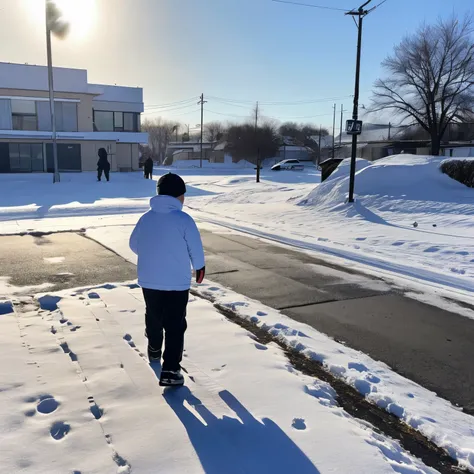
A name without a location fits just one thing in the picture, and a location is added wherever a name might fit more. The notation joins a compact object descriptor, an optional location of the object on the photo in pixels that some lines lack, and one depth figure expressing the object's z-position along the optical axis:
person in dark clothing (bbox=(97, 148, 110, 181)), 27.27
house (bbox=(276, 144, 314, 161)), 80.28
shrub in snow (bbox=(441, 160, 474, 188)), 14.97
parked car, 53.07
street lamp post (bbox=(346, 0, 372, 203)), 14.11
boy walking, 3.68
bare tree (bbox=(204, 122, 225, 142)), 111.85
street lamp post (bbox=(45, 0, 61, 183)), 23.28
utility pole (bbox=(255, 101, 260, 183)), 82.43
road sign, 14.53
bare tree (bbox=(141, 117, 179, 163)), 112.43
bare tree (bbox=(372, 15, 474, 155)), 37.47
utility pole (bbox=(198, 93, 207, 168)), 75.18
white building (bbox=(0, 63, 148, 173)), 31.98
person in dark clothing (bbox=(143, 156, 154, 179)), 30.22
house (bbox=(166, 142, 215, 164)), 84.88
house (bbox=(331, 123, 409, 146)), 69.50
